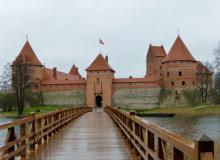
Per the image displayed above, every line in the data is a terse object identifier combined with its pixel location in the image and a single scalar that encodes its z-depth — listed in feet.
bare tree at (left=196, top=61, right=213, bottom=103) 200.32
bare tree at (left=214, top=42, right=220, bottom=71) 151.35
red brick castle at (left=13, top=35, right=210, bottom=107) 214.07
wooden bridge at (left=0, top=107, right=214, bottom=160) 12.76
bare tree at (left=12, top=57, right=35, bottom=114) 174.60
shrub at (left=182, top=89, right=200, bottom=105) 206.77
